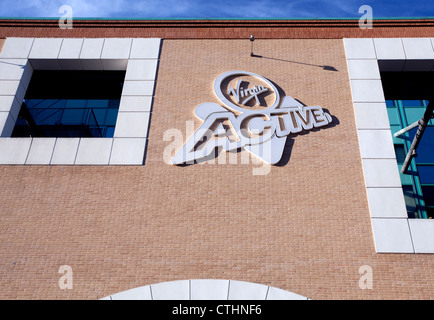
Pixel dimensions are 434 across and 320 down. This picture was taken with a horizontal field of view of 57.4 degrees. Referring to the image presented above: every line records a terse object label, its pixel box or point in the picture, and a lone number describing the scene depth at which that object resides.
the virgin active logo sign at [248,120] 13.04
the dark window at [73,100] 16.55
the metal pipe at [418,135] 14.36
